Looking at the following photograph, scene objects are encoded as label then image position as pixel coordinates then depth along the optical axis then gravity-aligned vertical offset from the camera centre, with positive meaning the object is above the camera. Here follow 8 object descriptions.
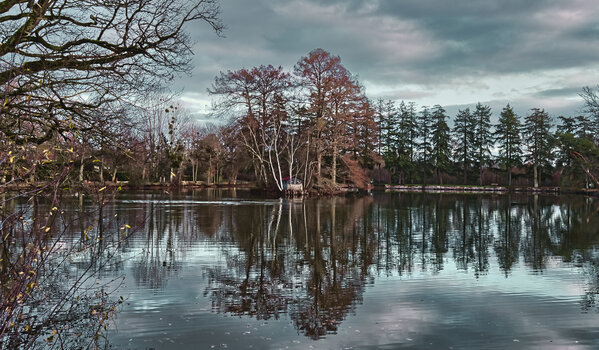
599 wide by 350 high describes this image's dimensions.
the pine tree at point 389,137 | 72.62 +7.30
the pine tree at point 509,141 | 67.25 +6.12
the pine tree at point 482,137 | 71.12 +6.98
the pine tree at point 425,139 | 73.31 +7.09
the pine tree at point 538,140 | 63.62 +5.82
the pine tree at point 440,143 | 71.44 +6.10
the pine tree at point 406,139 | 72.19 +6.91
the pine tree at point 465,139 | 71.94 +6.81
